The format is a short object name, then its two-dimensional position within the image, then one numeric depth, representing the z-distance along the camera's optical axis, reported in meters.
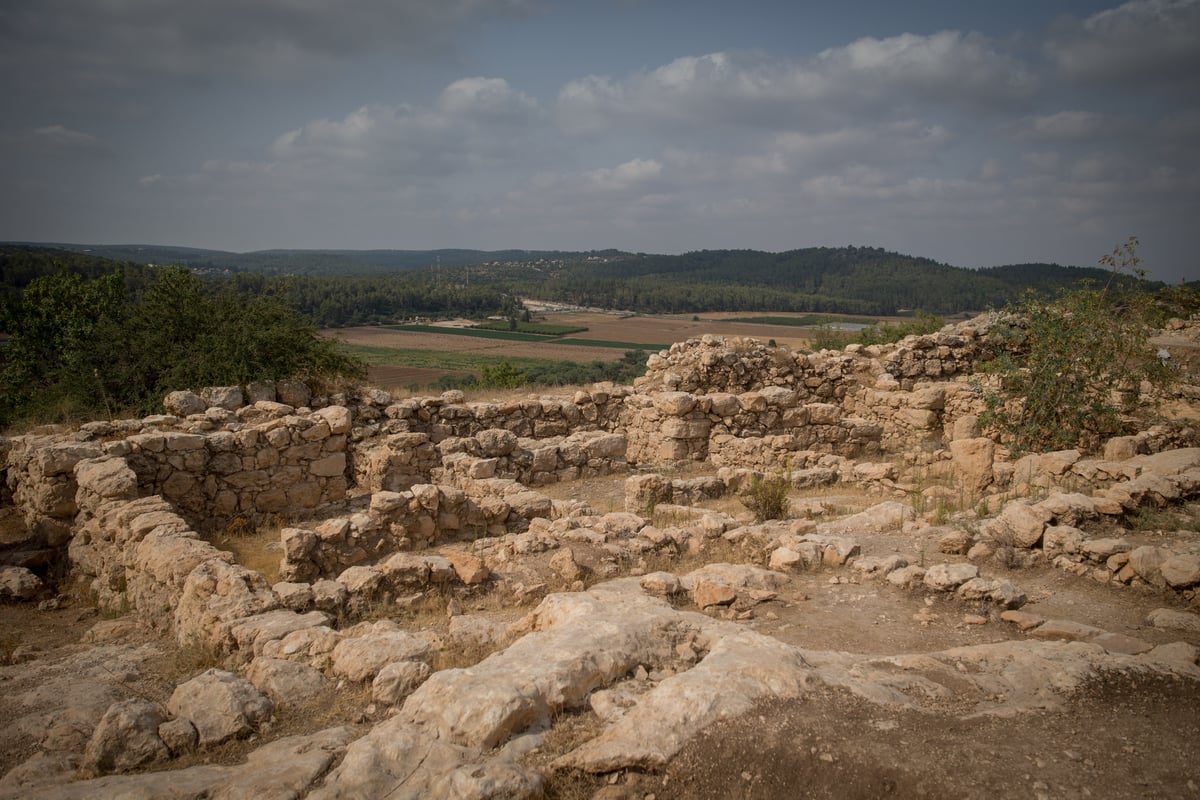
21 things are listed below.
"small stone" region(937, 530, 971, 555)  6.61
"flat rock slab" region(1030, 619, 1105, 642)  4.77
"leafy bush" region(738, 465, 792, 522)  8.70
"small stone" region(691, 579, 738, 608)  5.77
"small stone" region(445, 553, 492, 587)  6.72
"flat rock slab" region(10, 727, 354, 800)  3.20
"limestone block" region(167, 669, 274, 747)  3.99
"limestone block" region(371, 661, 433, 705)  4.37
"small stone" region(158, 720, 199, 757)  3.85
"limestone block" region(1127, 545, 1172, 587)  5.65
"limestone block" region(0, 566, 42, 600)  7.20
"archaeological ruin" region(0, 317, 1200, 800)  3.40
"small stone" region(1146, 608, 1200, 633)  4.90
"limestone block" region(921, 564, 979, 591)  5.75
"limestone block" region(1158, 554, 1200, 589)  5.36
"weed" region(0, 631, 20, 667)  5.64
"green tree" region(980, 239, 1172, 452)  11.16
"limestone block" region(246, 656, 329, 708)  4.48
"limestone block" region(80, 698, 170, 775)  3.65
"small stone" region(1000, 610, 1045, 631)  5.11
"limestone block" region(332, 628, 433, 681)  4.70
